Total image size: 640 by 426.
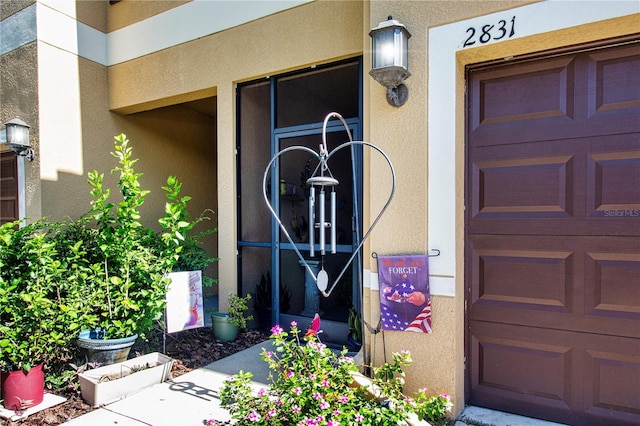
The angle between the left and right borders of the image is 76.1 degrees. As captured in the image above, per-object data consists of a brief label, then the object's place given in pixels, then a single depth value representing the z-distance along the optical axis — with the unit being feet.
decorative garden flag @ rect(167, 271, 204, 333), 12.22
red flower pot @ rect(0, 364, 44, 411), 9.93
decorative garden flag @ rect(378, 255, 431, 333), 9.45
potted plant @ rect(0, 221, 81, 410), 10.00
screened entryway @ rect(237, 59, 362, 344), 14.40
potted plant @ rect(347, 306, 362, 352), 12.07
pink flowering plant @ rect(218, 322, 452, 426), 7.31
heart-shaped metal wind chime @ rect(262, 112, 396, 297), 7.59
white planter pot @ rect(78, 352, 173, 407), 10.09
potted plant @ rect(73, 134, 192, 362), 11.31
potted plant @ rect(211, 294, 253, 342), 14.62
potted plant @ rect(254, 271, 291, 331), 15.40
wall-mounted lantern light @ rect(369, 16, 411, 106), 9.15
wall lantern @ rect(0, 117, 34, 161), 16.16
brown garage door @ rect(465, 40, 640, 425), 8.57
